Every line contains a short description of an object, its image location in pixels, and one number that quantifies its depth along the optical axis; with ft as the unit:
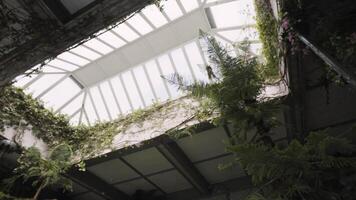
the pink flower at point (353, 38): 9.78
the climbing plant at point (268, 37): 12.43
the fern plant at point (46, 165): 15.15
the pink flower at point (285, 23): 10.44
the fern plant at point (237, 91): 10.26
